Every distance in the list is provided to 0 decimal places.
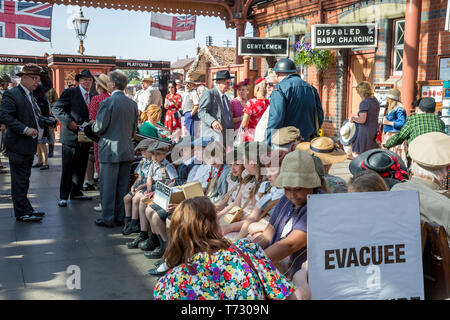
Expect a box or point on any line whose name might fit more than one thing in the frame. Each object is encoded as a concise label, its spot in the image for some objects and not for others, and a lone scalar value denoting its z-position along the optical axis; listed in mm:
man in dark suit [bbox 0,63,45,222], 5480
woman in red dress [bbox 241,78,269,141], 7246
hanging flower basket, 10719
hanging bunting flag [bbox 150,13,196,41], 15562
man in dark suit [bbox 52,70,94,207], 6496
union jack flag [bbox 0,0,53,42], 14789
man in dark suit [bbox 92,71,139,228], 5455
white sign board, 2271
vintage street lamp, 13516
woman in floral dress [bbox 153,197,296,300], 2086
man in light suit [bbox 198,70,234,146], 6305
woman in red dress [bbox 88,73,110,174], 6508
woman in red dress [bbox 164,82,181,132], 11914
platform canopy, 12602
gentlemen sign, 10992
